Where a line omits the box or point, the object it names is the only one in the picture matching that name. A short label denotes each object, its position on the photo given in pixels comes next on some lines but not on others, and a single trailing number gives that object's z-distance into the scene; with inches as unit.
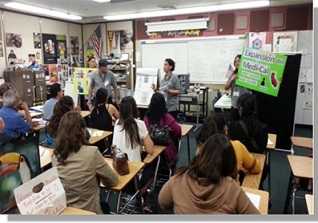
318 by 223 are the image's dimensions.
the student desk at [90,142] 91.3
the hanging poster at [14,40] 241.4
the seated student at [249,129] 95.8
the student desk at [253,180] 79.7
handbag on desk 79.7
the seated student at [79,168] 66.7
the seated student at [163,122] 106.3
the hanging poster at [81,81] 207.8
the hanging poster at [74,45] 312.5
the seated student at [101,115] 123.4
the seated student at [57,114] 103.5
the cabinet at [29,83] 232.8
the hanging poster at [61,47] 293.6
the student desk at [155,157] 94.9
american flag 312.9
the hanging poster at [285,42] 219.6
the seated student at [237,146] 78.7
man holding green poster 162.6
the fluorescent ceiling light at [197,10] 227.1
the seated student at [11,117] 113.7
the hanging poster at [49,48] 277.7
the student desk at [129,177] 74.1
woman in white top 96.0
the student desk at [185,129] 126.4
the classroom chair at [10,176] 56.0
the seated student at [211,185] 52.0
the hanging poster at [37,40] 266.6
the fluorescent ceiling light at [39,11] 222.0
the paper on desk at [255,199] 65.3
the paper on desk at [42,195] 52.5
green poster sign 145.1
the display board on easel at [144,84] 197.8
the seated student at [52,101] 141.5
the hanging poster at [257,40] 229.3
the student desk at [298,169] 84.4
